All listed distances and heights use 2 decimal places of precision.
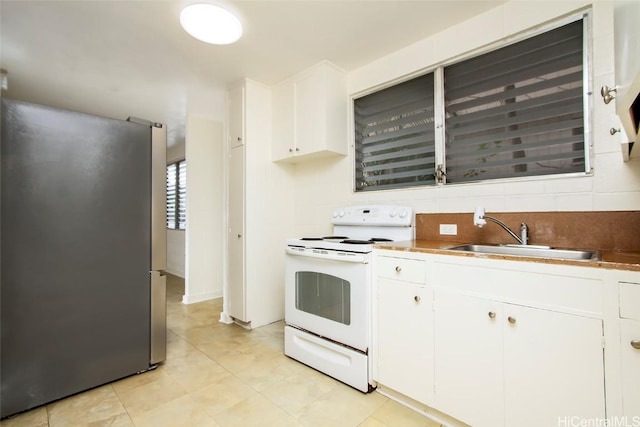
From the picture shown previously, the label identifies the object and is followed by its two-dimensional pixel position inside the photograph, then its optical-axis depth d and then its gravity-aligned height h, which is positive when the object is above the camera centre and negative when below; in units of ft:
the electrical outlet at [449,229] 6.49 -0.31
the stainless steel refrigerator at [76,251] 5.06 -0.66
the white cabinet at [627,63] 2.81 +1.62
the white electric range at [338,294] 5.70 -1.71
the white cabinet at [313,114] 8.19 +3.02
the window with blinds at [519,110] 5.36 +2.15
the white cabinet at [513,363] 3.55 -2.04
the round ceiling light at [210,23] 5.86 +4.07
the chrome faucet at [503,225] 5.41 -0.19
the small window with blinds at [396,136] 7.31 +2.17
